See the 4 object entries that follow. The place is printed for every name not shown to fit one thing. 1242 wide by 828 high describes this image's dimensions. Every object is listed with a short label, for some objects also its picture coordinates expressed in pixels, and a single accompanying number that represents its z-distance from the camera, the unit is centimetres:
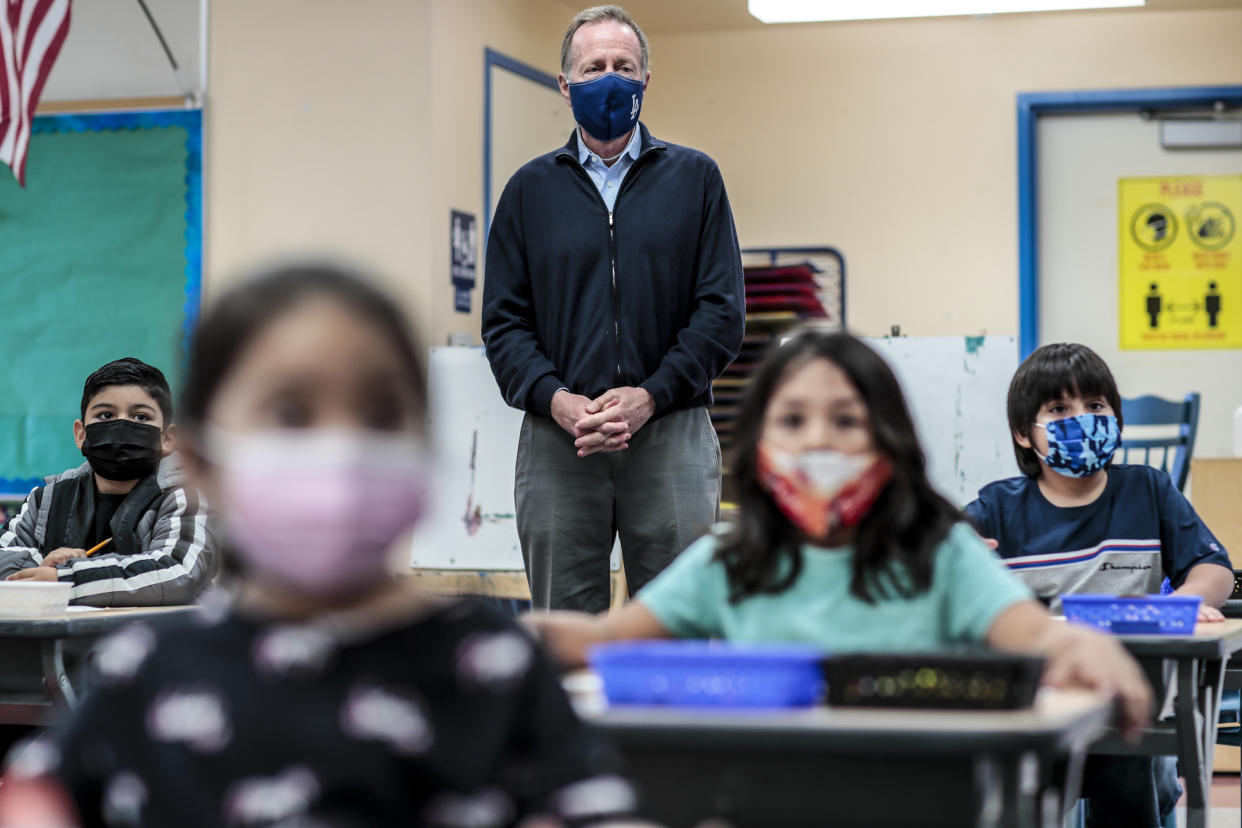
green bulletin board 558
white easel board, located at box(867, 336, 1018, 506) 489
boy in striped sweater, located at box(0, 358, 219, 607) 317
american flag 518
